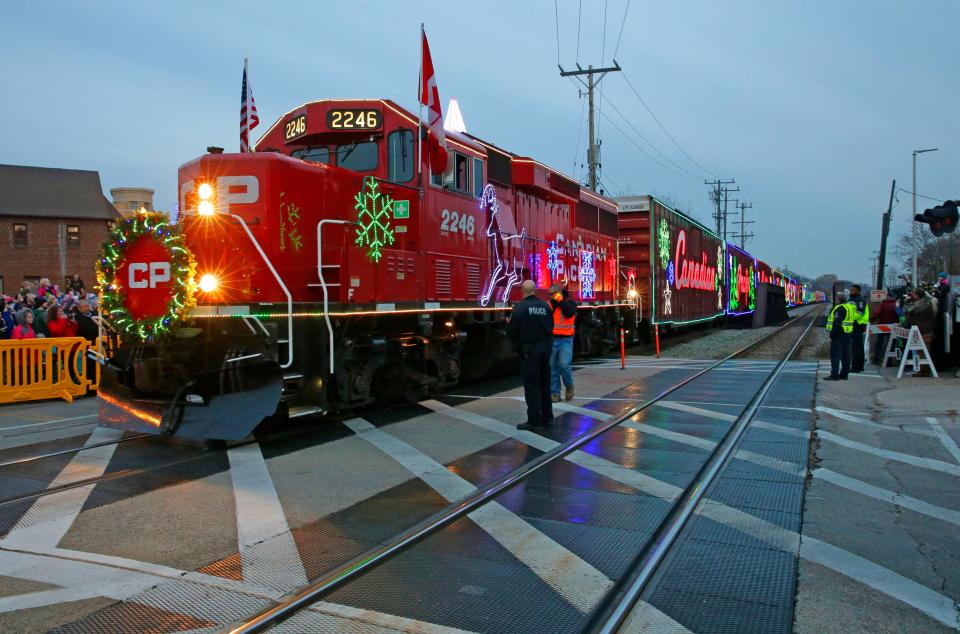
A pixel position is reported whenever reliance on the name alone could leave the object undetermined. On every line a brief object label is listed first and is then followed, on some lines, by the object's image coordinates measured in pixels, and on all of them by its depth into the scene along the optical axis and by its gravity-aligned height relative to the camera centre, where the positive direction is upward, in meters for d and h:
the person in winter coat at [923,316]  13.64 -0.36
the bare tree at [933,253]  55.91 +3.56
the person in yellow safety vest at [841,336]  12.78 -0.69
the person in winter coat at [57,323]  11.84 -0.48
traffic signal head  10.49 +1.14
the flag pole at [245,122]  9.52 +2.24
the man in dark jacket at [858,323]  13.50 -0.50
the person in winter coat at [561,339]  9.74 -0.59
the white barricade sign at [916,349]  13.14 -0.95
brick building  43.06 +4.17
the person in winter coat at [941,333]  13.48 -0.67
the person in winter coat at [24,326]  11.48 -0.53
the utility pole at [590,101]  30.14 +8.44
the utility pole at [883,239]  38.41 +3.04
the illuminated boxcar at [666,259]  19.23 +1.04
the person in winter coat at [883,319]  15.62 -0.49
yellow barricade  10.59 -1.13
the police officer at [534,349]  8.32 -0.62
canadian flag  8.97 +2.16
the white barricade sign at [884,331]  14.73 -0.70
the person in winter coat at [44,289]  14.52 +0.08
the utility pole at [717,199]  76.06 +10.05
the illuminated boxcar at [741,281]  31.97 +0.70
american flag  9.38 +2.37
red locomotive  7.16 +0.18
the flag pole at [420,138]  8.87 +1.90
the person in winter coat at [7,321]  12.01 -0.48
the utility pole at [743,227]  95.06 +8.88
